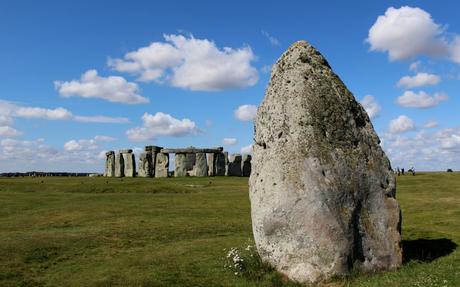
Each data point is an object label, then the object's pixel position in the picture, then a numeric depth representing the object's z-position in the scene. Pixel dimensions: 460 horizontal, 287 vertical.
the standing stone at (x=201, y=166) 61.37
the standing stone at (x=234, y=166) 64.62
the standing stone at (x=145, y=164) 64.12
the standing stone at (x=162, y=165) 62.47
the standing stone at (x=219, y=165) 63.95
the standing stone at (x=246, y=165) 64.75
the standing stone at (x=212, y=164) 63.72
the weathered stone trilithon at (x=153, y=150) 65.06
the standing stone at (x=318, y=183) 12.73
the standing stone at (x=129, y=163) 65.31
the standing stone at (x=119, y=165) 66.38
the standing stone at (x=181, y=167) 63.22
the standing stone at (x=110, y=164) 69.31
